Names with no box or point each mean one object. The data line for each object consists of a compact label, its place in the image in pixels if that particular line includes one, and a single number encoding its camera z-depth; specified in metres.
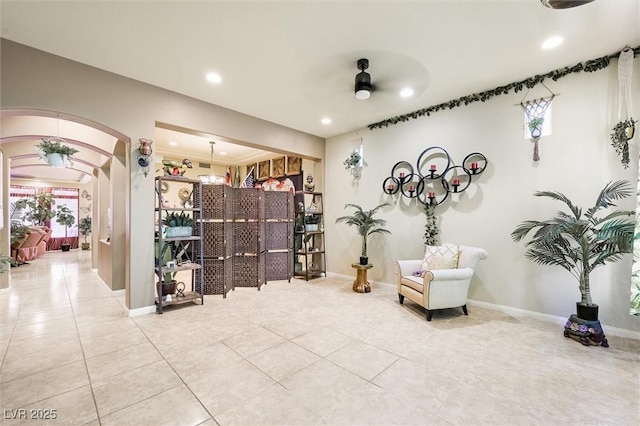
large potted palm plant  2.71
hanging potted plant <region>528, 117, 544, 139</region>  3.54
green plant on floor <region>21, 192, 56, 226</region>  10.13
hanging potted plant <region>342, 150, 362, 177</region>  5.60
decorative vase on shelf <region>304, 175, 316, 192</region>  6.15
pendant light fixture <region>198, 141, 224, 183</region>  7.82
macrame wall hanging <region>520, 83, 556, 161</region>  3.54
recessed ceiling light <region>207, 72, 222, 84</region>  3.51
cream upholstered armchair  3.42
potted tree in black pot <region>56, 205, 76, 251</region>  11.00
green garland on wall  3.15
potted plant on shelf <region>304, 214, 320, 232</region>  5.99
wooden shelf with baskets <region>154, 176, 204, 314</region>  3.79
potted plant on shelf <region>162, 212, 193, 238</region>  4.01
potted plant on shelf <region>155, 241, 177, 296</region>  3.93
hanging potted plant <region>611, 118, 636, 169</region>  2.96
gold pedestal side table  4.78
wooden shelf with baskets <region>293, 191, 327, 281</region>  5.96
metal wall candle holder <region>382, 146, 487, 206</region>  4.14
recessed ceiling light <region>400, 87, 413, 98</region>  3.95
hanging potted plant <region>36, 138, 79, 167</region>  3.23
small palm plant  4.90
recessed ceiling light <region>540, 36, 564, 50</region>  2.80
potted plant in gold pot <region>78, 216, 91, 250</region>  11.34
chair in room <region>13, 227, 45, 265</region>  7.55
